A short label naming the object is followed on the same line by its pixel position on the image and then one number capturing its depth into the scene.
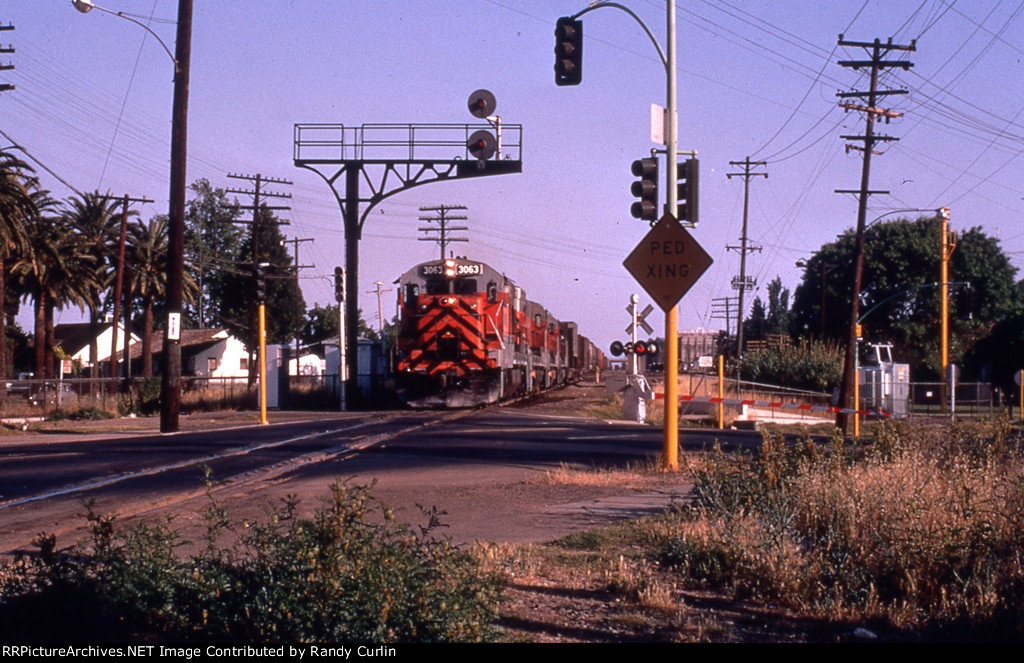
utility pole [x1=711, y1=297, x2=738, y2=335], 95.96
